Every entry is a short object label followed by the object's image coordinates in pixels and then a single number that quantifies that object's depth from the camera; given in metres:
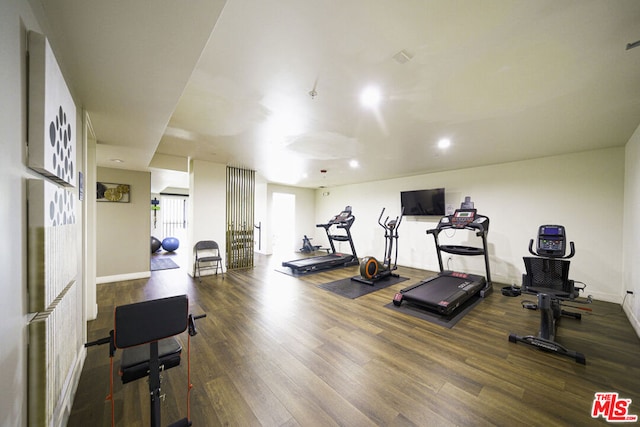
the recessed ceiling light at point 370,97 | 2.30
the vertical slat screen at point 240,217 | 6.07
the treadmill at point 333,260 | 5.82
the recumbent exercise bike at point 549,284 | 2.57
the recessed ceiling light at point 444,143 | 3.75
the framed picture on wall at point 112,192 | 4.79
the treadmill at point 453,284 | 3.46
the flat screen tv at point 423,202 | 6.02
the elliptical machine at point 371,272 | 4.86
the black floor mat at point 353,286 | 4.29
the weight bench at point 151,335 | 1.28
